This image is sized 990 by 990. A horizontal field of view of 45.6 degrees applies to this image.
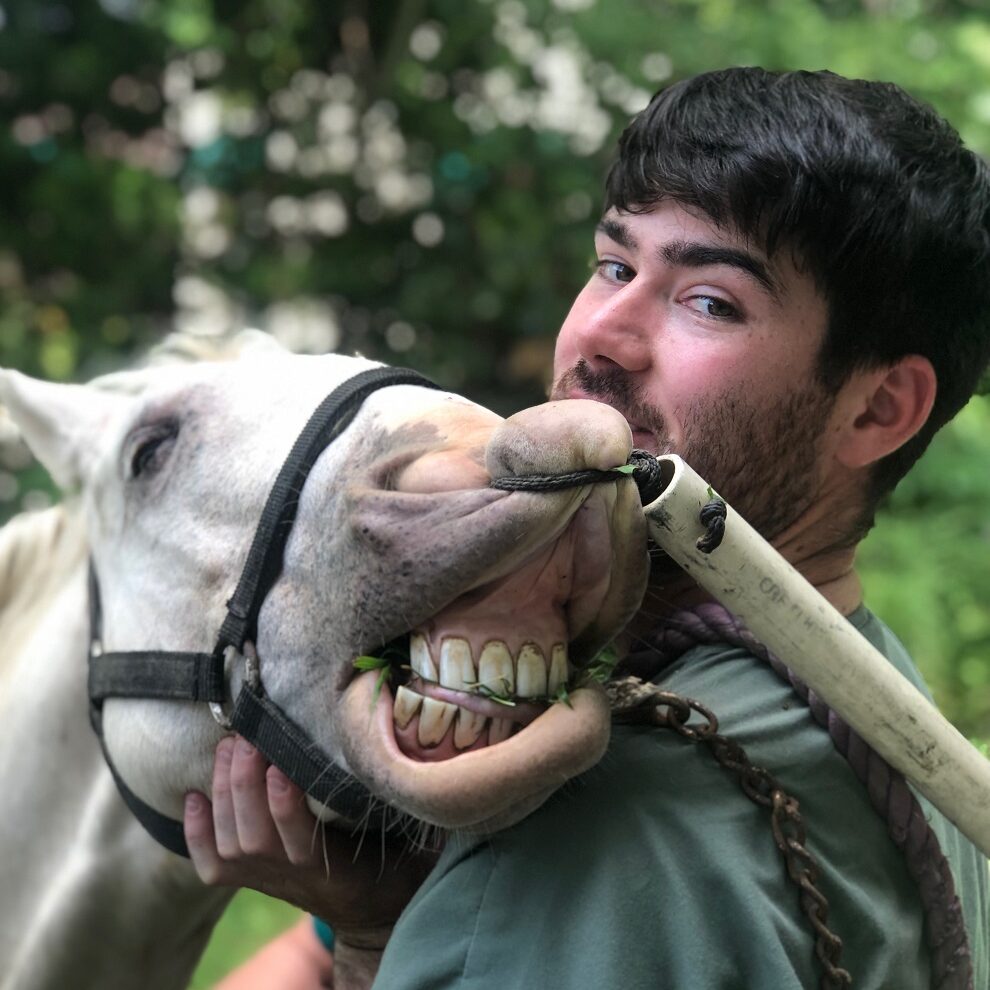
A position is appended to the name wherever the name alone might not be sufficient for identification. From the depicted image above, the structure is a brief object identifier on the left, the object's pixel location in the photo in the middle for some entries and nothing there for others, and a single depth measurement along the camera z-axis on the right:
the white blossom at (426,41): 5.71
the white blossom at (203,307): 5.68
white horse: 1.11
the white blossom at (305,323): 5.70
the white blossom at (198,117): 5.81
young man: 1.09
